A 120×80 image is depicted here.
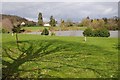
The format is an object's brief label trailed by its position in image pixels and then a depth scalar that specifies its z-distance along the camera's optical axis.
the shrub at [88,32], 17.16
